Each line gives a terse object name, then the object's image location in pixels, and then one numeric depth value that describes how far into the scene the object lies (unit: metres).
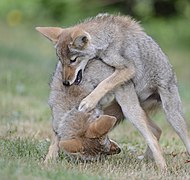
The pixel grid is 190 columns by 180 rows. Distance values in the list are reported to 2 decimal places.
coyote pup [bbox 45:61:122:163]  14.95
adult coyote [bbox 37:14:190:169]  16.70
